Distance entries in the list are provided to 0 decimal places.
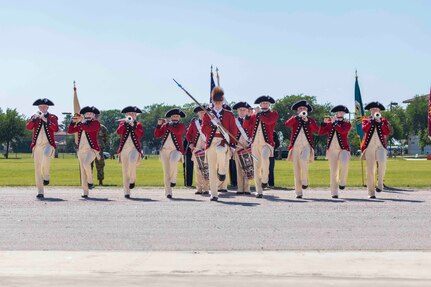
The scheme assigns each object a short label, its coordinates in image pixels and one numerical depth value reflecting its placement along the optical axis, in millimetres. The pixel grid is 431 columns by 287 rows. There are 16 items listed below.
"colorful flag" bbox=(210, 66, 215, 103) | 25938
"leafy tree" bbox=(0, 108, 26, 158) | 118062
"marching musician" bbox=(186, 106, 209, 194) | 21953
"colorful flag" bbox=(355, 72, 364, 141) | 25266
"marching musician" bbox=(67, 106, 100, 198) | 21047
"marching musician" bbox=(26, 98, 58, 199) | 20844
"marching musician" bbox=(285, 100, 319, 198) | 20091
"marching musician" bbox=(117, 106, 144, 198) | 21047
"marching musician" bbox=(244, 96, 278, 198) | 20281
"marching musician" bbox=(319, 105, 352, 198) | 20266
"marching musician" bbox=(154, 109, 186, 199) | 21250
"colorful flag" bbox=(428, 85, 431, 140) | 25652
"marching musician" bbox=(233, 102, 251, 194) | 21031
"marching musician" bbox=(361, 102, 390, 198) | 20344
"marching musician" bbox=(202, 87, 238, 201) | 19562
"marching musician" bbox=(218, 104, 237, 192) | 25562
